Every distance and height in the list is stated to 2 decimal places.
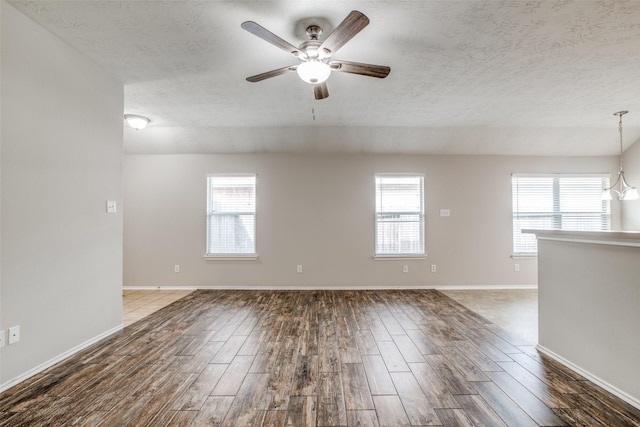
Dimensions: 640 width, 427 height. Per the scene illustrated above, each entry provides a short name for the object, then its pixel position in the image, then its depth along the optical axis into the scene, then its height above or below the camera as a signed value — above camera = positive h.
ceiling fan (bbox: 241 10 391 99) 1.90 +1.25
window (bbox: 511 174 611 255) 5.38 +0.29
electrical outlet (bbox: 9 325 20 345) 2.10 -0.83
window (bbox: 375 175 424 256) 5.30 +0.08
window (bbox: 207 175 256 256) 5.28 +0.08
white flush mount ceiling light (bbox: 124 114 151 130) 4.12 +1.39
